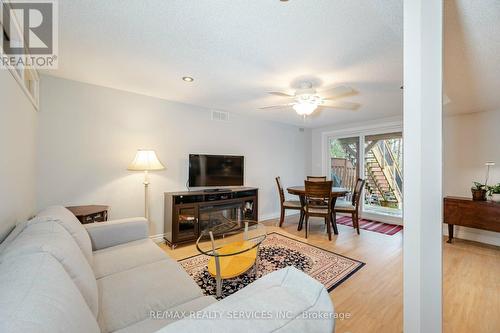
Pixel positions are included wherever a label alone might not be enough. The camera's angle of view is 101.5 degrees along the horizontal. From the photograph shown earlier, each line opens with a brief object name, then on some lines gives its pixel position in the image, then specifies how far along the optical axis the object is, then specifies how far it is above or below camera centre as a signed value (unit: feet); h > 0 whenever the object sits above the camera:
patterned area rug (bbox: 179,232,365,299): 6.72 -3.78
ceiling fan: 8.09 +2.84
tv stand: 9.64 -2.26
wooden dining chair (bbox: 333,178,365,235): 11.82 -2.34
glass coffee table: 6.13 -2.66
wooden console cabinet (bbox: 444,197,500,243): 9.11 -2.21
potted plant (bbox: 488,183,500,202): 9.62 -1.19
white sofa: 1.89 -1.49
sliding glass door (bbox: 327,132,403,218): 14.56 -0.05
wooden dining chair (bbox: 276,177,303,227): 12.66 -2.37
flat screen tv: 11.19 -0.16
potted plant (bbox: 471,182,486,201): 9.93 -1.25
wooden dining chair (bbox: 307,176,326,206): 12.36 -0.82
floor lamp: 8.98 +0.24
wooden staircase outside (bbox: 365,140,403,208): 14.69 -0.58
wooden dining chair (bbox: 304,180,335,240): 10.80 -1.62
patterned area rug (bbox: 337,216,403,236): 12.41 -3.86
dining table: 11.53 -1.57
